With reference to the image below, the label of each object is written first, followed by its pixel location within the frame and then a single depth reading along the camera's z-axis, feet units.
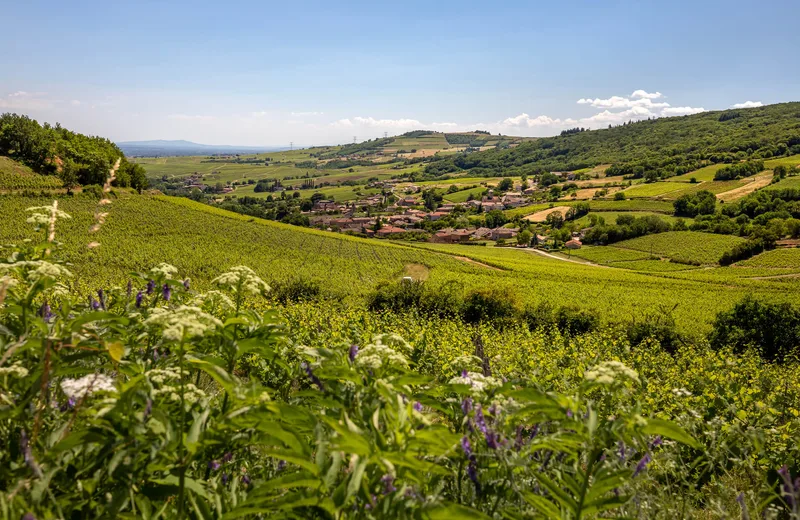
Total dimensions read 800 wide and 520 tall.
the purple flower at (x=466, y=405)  7.11
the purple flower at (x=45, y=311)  10.32
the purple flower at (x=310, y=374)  8.20
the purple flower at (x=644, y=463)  7.06
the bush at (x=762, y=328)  81.76
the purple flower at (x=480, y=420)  6.70
